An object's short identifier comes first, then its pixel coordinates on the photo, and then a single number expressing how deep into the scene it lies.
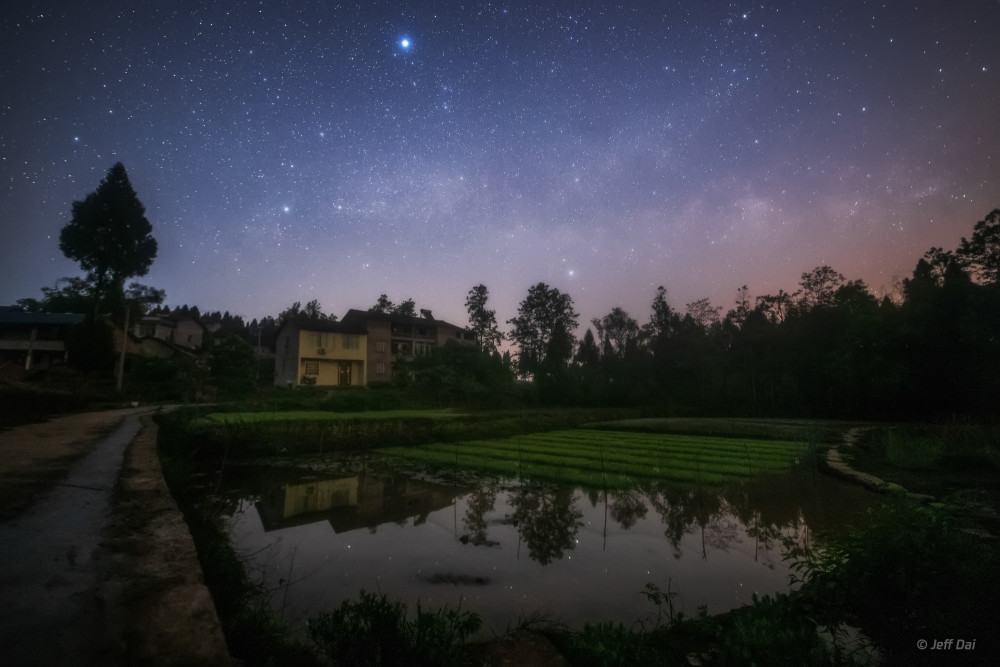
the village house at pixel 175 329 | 52.81
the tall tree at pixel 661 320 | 72.12
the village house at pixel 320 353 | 44.88
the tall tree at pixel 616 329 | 83.75
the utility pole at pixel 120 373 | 29.67
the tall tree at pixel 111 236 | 42.91
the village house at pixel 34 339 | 39.59
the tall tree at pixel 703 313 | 69.14
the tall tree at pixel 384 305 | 75.38
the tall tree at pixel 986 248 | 35.62
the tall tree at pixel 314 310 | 73.16
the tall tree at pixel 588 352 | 76.88
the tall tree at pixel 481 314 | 71.56
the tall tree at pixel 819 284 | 55.66
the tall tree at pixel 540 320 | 74.75
